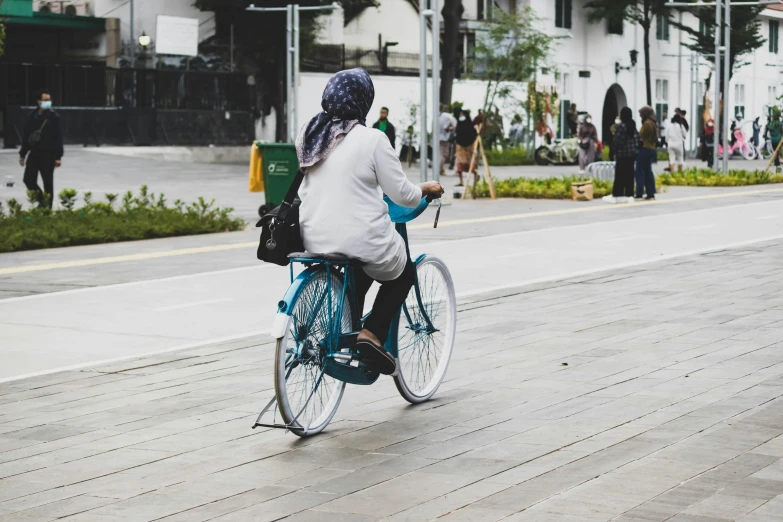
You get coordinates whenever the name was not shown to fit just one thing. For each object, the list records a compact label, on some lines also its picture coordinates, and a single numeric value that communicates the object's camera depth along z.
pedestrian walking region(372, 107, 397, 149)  33.06
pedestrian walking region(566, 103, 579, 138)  49.19
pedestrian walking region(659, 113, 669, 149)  62.06
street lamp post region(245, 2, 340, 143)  31.13
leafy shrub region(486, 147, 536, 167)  46.50
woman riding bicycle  6.40
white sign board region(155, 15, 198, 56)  45.88
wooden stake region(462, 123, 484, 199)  25.06
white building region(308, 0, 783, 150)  55.72
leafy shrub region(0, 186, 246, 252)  16.45
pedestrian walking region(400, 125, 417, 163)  43.50
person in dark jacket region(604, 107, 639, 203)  25.00
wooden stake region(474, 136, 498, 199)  26.22
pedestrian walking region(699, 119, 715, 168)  52.12
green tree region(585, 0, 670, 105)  60.31
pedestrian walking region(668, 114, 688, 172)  37.19
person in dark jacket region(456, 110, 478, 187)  28.38
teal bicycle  6.21
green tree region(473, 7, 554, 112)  47.81
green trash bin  20.81
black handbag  6.35
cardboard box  25.78
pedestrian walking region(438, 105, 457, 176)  36.38
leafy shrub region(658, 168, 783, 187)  31.94
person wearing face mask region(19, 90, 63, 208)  21.19
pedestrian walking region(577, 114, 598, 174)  38.25
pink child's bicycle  57.50
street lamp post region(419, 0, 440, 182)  24.45
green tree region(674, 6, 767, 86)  62.09
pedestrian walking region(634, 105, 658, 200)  25.86
